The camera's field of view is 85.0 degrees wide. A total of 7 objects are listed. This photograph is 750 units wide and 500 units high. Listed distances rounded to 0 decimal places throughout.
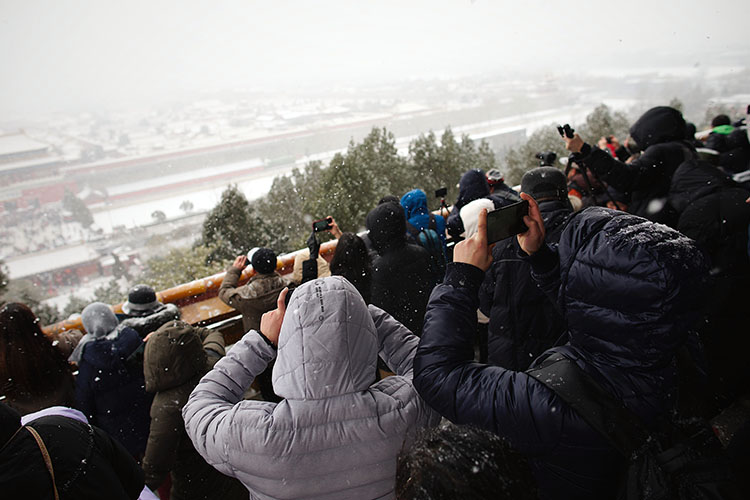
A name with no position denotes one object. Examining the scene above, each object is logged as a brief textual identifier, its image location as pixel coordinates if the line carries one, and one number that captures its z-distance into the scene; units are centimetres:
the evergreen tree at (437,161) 1675
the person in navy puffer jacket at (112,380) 180
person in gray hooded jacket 96
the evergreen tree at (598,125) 1884
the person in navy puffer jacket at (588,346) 84
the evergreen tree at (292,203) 1454
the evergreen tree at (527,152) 1748
